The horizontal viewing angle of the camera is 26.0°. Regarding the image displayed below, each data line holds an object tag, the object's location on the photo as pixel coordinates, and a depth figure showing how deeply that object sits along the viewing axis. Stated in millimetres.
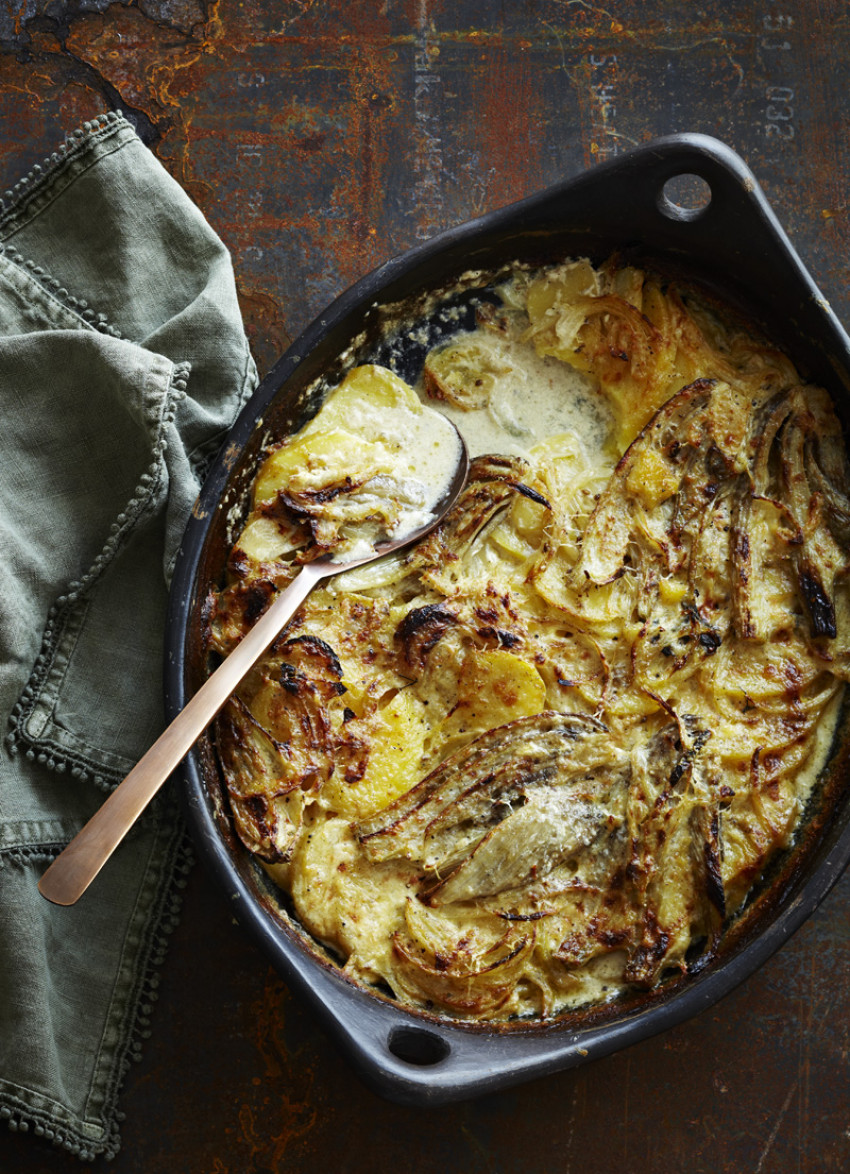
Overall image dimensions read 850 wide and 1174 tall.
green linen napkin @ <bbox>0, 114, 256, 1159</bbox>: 680
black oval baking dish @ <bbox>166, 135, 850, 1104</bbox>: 625
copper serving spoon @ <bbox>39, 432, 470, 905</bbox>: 615
